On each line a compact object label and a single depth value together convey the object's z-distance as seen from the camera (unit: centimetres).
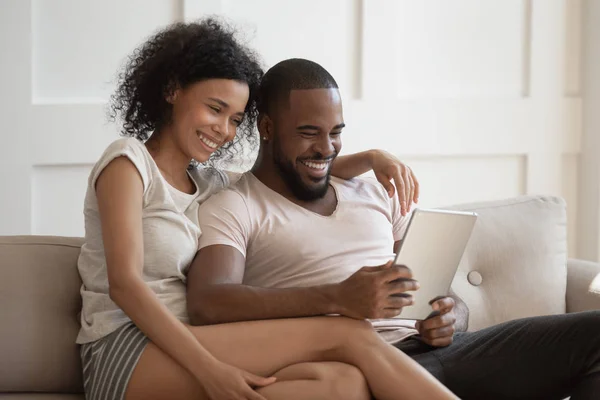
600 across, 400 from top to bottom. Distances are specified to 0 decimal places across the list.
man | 361
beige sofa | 375
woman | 349
